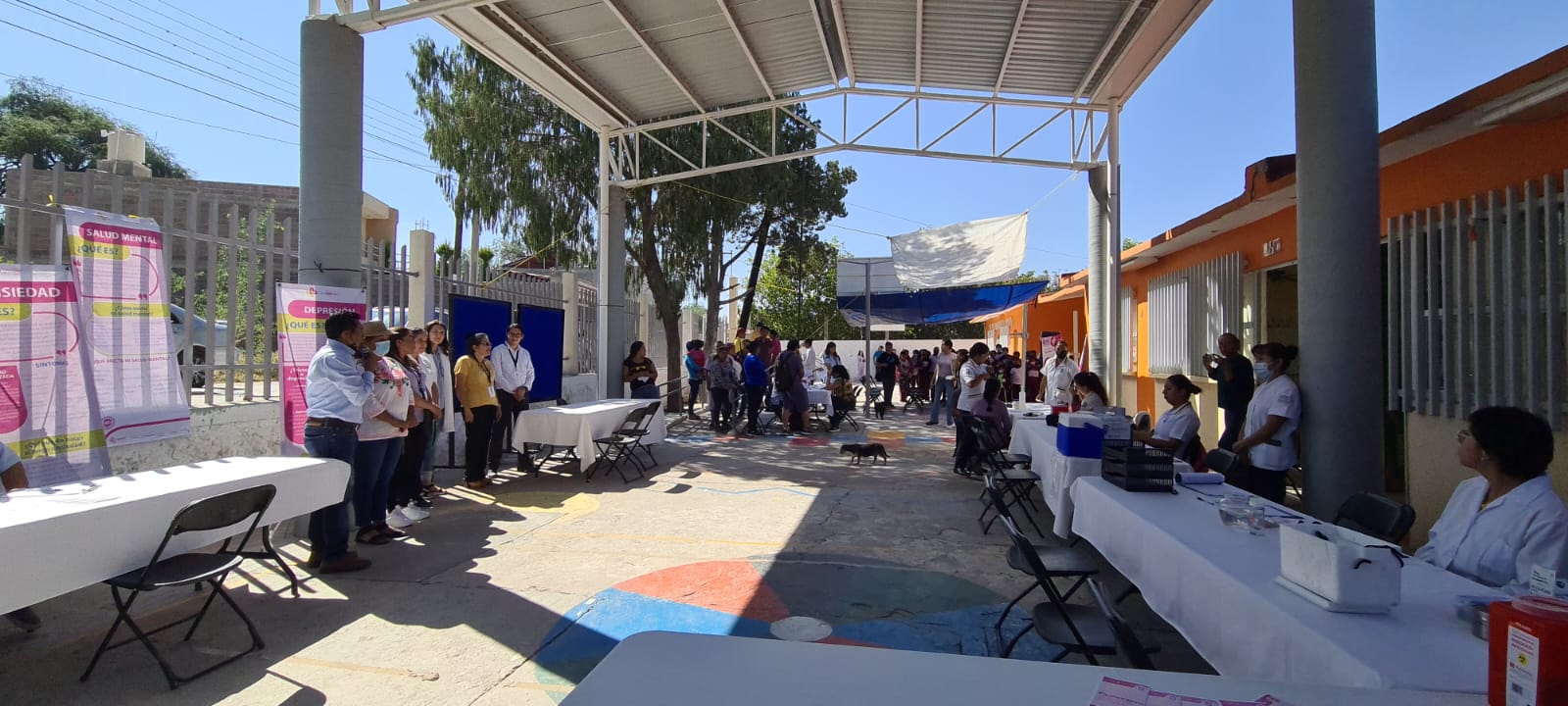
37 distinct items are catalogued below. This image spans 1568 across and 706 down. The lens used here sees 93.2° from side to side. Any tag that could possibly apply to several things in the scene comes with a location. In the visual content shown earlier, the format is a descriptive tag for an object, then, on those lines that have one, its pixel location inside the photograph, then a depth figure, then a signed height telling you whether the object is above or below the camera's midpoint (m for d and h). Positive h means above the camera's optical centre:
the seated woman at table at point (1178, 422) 5.04 -0.42
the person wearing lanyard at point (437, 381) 6.22 -0.18
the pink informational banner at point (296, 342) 5.19 +0.14
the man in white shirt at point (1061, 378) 9.86 -0.23
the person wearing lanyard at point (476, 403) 6.84 -0.39
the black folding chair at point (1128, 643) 1.93 -0.76
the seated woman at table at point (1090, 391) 5.95 -0.25
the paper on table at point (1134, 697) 1.46 -0.67
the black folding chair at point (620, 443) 7.72 -0.86
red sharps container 1.24 -0.51
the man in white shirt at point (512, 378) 7.42 -0.18
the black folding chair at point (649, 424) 7.87 -0.72
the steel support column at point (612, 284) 10.46 +1.11
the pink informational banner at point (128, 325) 4.11 +0.21
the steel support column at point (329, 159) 5.48 +1.51
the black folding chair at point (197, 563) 3.01 -0.87
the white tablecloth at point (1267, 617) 1.79 -0.72
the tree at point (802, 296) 33.94 +3.02
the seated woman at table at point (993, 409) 7.57 -0.50
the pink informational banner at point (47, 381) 3.78 -0.10
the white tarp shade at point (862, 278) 15.71 +1.75
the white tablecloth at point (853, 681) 1.49 -0.67
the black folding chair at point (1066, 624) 2.61 -0.99
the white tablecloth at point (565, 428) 7.18 -0.66
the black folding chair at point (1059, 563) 3.26 -0.93
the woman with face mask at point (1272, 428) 4.49 -0.41
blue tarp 14.31 +1.16
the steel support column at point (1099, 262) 9.48 +1.27
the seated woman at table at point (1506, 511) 2.27 -0.48
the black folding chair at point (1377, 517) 3.08 -0.69
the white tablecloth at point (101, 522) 2.67 -0.64
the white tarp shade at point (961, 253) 11.82 +1.78
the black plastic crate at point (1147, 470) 3.68 -0.54
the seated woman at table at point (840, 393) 12.42 -0.56
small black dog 8.69 -1.05
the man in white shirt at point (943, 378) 13.01 -0.31
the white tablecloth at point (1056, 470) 4.60 -0.74
